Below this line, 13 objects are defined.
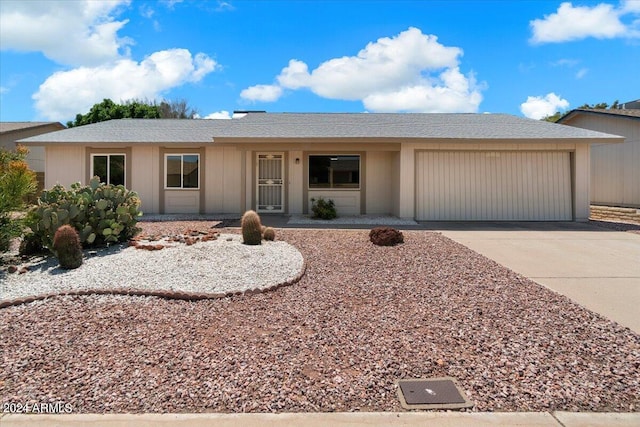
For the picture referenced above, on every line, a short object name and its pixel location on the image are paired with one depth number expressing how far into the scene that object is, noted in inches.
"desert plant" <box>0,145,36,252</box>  220.4
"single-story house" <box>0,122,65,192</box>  888.3
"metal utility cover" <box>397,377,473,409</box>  106.3
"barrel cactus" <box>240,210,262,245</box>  299.9
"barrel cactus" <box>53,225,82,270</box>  223.3
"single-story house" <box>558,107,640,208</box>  586.2
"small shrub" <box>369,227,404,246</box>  310.7
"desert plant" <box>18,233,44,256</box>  261.2
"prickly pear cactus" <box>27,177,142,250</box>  250.4
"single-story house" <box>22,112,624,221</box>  488.7
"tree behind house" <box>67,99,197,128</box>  1159.6
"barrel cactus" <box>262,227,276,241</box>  324.8
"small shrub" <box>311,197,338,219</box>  498.9
